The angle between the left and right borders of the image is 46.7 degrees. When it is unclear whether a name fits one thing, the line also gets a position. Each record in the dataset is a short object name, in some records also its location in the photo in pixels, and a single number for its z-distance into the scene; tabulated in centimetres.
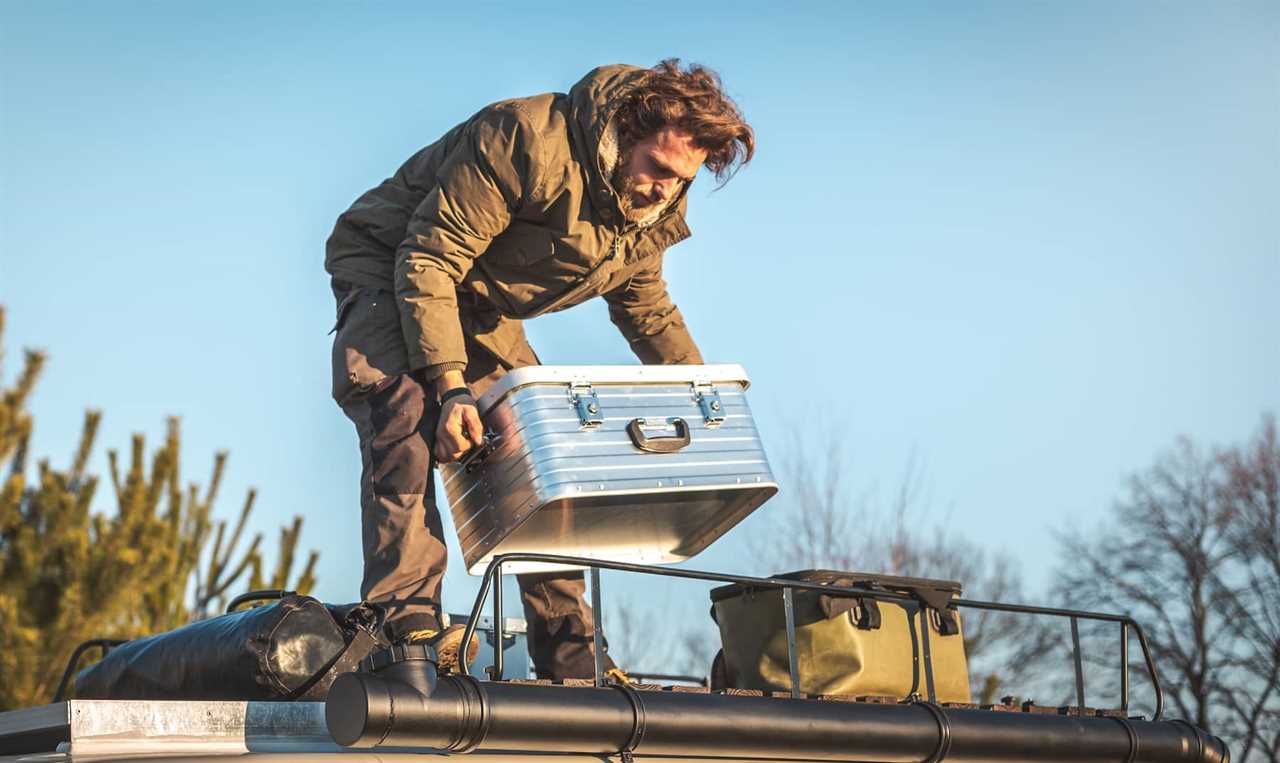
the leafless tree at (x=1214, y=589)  2434
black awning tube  303
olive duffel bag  420
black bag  338
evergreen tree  1564
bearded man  419
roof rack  334
